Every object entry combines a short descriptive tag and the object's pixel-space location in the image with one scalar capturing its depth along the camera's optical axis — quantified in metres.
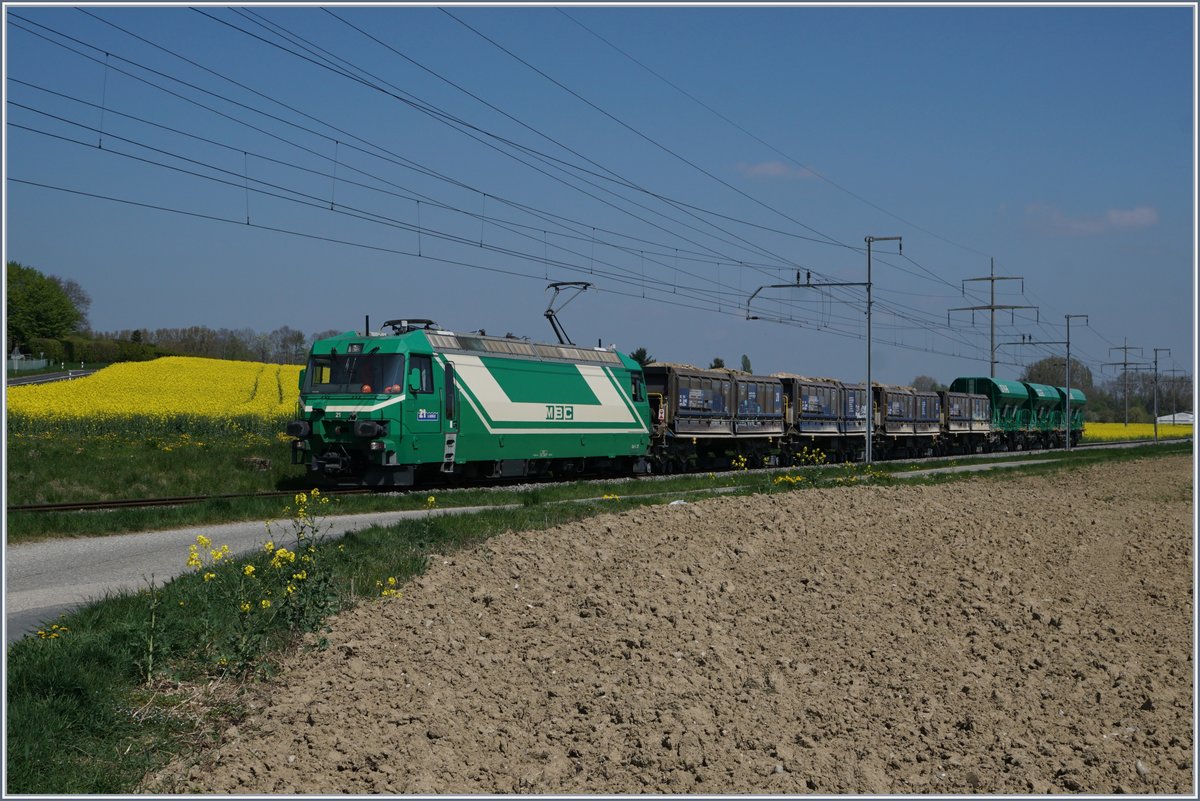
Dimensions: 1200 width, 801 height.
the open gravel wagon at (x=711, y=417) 34.25
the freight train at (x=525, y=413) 23.17
